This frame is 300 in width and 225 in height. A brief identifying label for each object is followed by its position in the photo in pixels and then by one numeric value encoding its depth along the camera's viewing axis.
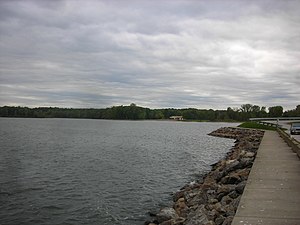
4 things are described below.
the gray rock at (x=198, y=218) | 7.79
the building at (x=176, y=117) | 173.38
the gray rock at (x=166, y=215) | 9.52
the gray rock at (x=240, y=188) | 9.49
